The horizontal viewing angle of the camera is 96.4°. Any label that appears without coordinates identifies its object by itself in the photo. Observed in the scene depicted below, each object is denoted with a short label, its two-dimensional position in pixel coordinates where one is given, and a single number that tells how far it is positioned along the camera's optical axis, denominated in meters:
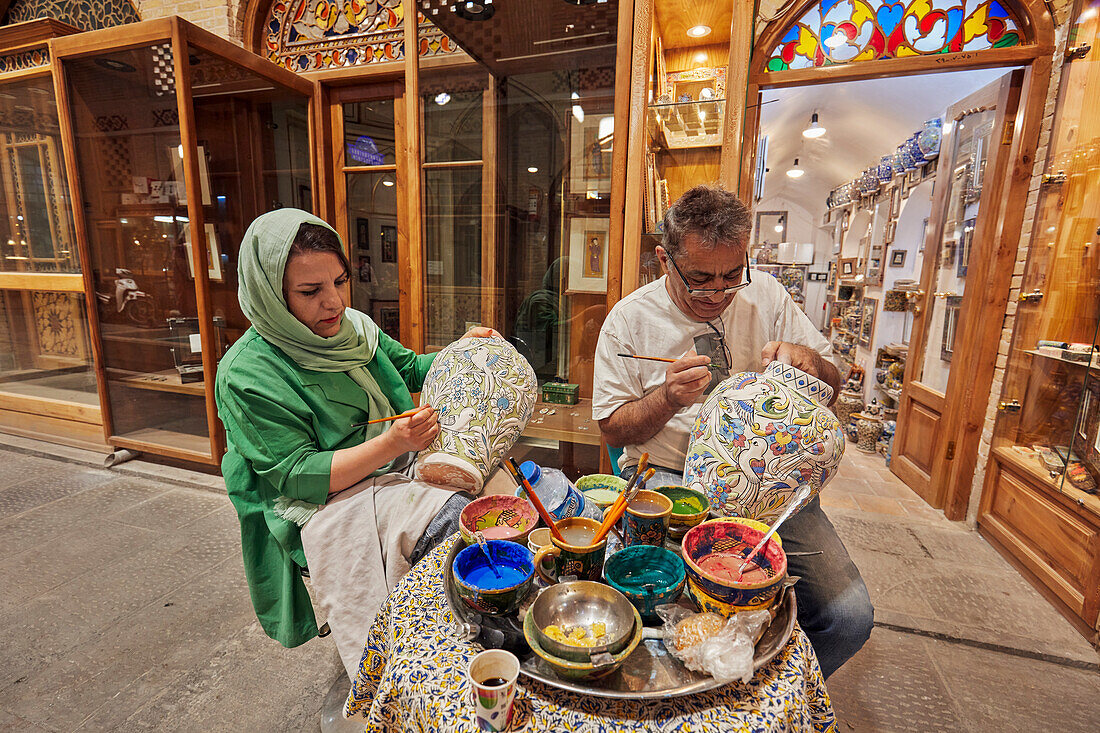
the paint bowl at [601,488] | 1.22
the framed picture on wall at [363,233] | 3.68
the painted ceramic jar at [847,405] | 4.86
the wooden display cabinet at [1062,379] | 2.26
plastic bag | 0.74
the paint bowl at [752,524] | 1.02
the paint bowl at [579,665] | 0.72
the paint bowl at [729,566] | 0.84
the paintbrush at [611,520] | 0.96
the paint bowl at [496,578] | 0.85
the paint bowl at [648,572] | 0.89
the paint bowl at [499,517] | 1.09
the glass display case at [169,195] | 3.08
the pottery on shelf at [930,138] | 3.93
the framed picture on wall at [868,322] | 5.21
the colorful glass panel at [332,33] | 3.34
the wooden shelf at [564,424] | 2.78
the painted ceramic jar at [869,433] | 4.47
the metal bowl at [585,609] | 0.82
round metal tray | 0.73
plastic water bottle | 1.18
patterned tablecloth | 0.71
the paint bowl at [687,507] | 1.10
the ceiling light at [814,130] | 6.10
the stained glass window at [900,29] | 2.60
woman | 1.33
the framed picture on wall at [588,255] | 2.61
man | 1.33
